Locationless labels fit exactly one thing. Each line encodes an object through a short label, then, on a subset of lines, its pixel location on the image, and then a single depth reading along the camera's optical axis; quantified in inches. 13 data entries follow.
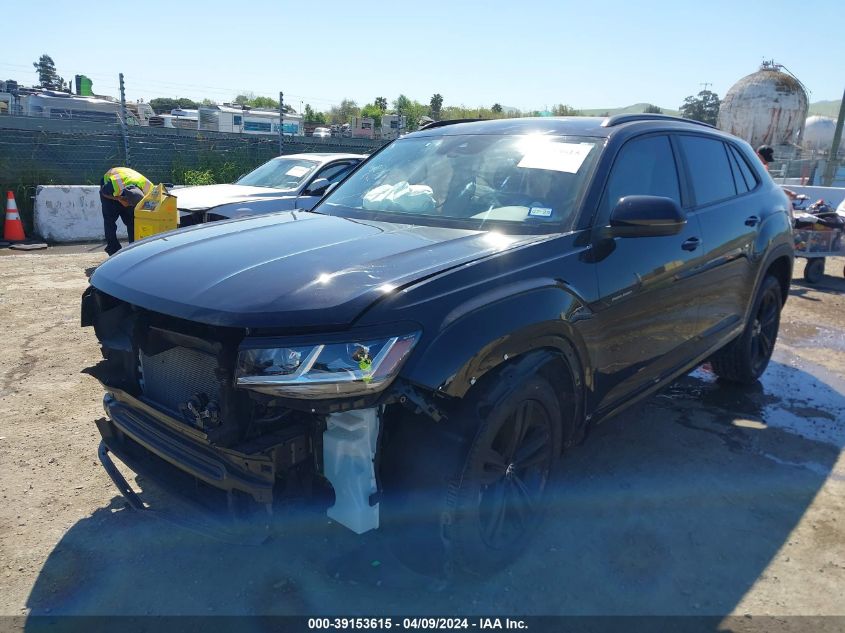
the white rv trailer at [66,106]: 916.6
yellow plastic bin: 282.7
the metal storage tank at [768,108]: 1323.8
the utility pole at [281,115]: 586.4
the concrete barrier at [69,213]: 434.0
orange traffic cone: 423.2
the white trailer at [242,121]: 1238.9
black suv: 83.4
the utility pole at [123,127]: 503.2
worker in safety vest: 311.9
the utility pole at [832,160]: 796.6
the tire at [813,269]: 371.2
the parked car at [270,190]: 309.1
